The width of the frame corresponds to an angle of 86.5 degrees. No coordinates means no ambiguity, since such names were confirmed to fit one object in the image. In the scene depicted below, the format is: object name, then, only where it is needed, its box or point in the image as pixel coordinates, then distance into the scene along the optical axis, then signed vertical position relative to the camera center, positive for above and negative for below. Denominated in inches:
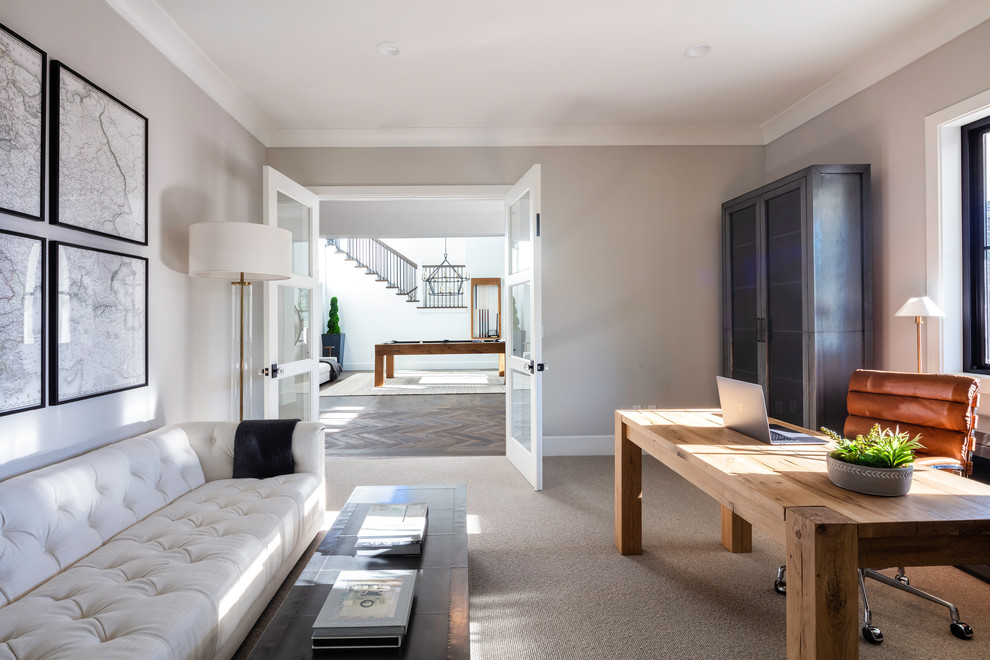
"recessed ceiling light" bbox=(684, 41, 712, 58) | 124.5 +67.4
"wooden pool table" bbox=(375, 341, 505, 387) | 326.0 -10.6
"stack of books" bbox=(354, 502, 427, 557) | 71.9 -29.2
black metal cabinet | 130.2 +10.6
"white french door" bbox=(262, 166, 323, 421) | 135.7 +5.1
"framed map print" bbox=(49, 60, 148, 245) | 83.1 +30.1
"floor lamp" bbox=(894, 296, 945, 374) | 108.0 +4.5
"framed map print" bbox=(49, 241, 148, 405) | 83.3 +2.0
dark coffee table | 50.4 -30.3
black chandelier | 488.7 +47.5
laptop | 76.5 -13.0
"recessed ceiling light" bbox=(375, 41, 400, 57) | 122.4 +66.9
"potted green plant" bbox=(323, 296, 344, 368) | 446.6 -4.7
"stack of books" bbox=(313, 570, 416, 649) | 50.5 -28.8
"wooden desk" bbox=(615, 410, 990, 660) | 46.9 -18.5
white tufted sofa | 52.4 -28.8
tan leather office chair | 86.4 -14.9
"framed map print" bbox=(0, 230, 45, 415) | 73.5 +1.8
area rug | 335.6 -36.5
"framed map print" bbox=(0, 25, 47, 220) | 73.3 +30.0
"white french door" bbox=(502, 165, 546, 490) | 143.3 +0.1
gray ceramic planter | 53.9 -15.5
